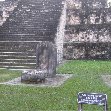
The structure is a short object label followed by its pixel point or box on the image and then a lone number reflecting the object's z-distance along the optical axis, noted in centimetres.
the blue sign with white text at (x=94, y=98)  273
